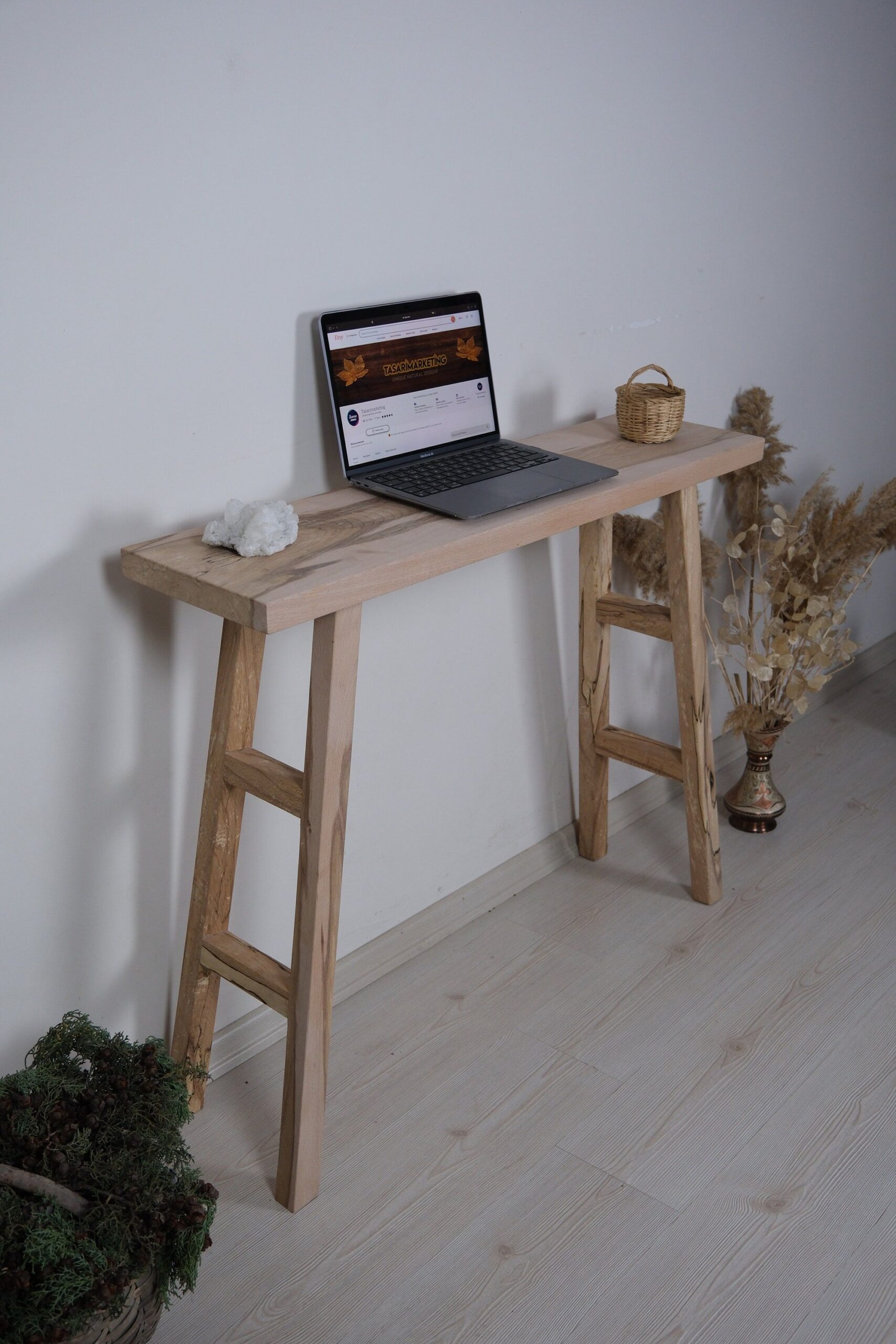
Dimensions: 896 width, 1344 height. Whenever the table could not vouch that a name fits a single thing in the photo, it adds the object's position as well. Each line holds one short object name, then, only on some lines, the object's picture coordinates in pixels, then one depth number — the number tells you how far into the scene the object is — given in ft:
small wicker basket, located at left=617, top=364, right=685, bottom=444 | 6.49
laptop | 5.48
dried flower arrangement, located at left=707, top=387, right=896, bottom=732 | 8.07
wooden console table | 4.62
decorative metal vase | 8.34
